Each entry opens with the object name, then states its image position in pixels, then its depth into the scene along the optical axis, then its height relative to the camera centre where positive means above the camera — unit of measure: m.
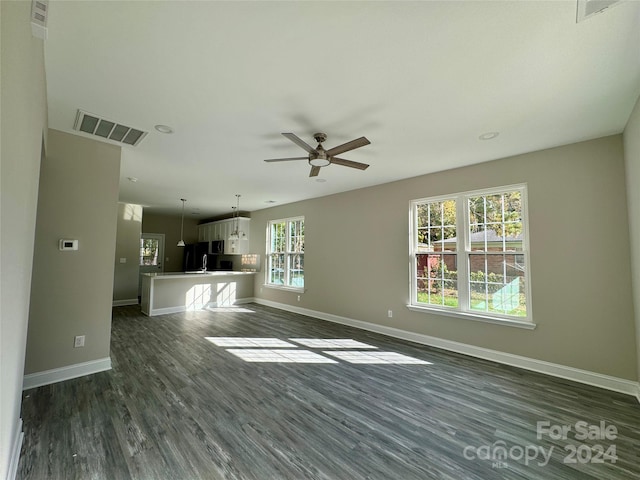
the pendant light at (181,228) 9.83 +0.90
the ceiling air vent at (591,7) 1.37 +1.32
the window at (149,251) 9.00 +0.07
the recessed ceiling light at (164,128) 2.84 +1.32
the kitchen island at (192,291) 6.12 -0.93
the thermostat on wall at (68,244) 2.95 +0.09
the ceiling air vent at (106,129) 2.69 +1.32
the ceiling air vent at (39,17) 1.36 +1.20
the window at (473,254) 3.64 +0.04
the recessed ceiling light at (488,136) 2.98 +1.35
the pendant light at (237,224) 7.72 +0.90
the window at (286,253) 6.92 +0.05
